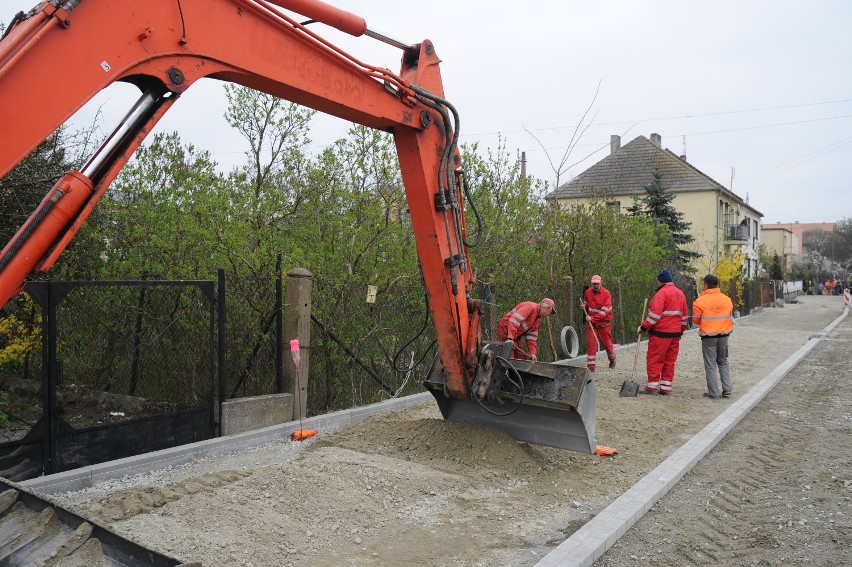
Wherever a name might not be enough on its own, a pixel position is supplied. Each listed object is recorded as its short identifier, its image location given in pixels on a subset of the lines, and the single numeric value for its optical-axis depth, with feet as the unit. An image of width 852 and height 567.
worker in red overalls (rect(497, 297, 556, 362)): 30.58
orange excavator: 10.19
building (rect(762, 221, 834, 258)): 313.83
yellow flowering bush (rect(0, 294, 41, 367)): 23.65
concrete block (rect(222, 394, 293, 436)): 23.68
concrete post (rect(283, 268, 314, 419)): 26.14
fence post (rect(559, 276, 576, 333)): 48.45
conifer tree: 99.35
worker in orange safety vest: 34.40
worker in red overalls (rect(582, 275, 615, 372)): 40.86
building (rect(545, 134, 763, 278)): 131.95
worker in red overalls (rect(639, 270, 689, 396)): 34.32
